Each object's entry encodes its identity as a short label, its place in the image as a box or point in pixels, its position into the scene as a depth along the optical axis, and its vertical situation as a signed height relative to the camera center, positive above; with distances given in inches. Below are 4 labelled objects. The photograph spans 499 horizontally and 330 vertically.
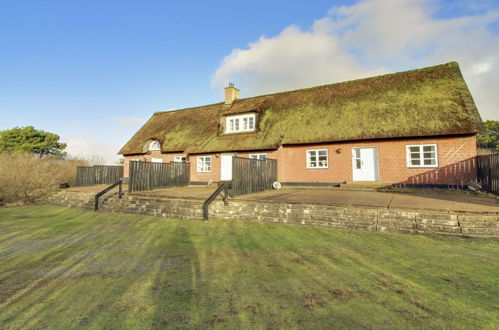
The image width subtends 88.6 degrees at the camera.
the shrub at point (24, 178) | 590.9 -2.5
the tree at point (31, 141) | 1310.3 +192.4
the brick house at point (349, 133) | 531.5 +101.8
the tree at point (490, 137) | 1422.9 +193.3
